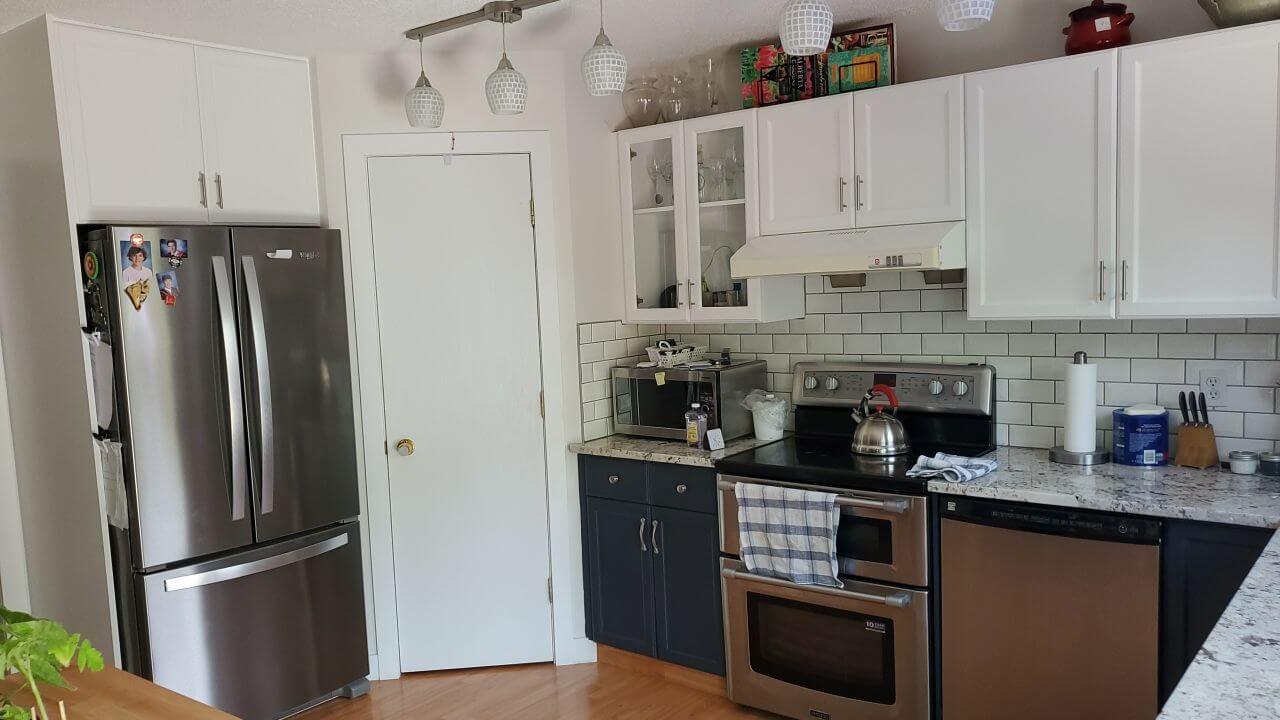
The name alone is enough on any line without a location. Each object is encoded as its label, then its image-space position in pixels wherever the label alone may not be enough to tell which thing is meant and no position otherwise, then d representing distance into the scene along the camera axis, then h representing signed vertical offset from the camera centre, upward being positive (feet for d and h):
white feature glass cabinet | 11.66 +0.85
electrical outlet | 9.69 -1.25
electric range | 9.67 -3.14
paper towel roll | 9.74 -1.40
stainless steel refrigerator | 9.89 -1.68
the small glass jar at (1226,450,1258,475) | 9.20 -1.92
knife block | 9.46 -1.81
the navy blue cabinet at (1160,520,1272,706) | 8.01 -2.70
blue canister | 9.61 -1.68
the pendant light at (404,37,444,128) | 10.21 +2.12
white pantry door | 12.03 -1.38
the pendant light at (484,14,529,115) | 9.46 +2.09
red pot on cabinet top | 9.25 +2.40
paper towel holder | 9.83 -1.93
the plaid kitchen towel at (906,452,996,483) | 9.43 -1.93
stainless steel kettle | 10.65 -1.75
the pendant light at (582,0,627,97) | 8.57 +2.05
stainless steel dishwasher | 8.45 -3.17
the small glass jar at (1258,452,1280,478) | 9.02 -1.92
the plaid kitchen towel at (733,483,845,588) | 10.02 -2.69
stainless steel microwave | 12.05 -1.38
